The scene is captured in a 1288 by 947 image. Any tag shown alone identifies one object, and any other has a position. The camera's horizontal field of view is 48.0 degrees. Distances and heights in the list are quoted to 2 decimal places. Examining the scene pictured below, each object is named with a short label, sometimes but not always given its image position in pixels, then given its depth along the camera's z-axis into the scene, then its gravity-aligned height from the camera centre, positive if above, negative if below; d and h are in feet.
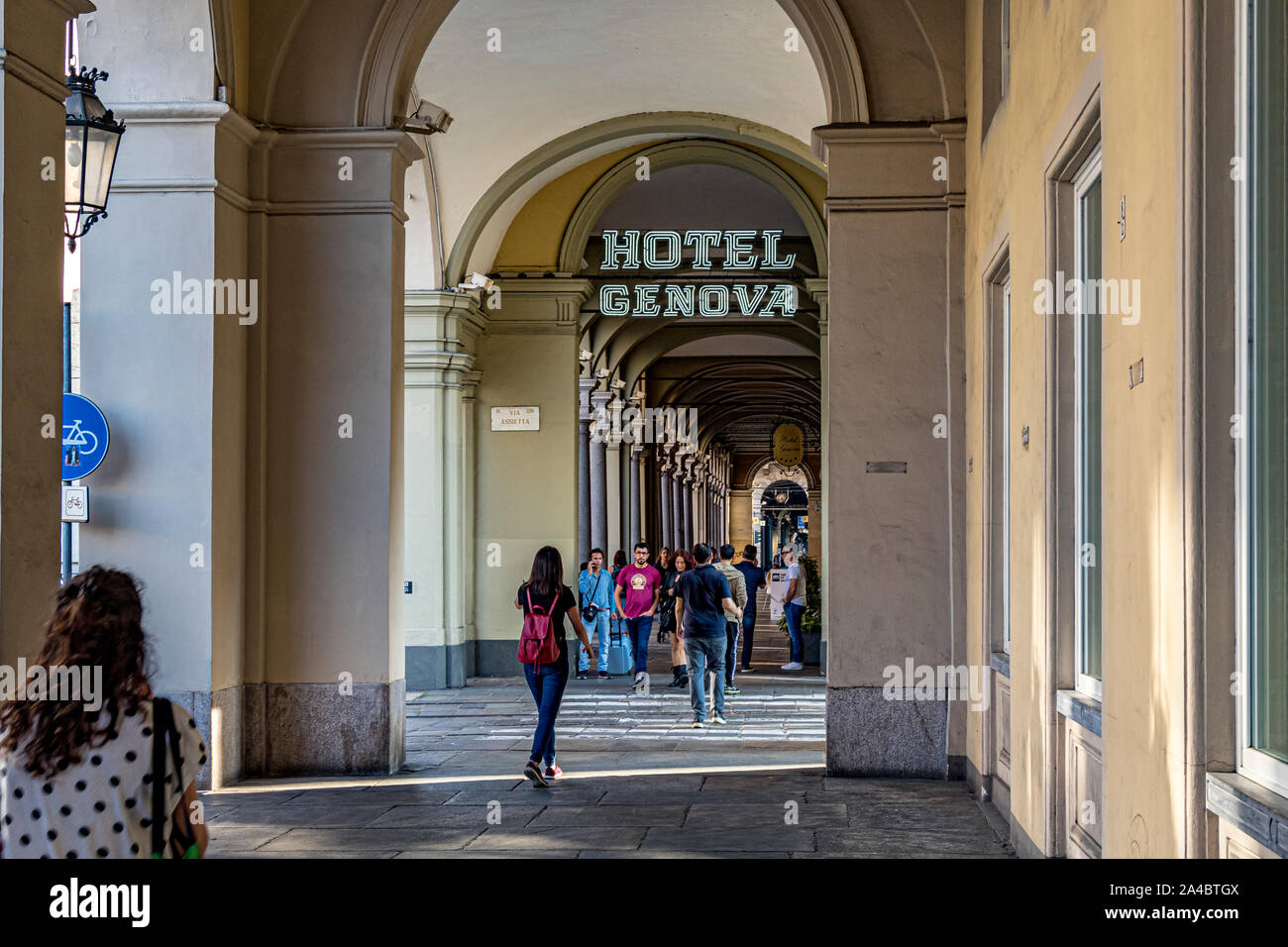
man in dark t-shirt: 38.34 -3.01
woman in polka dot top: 10.28 -1.81
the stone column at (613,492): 93.71 +0.32
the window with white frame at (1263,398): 11.44 +0.79
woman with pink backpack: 29.01 -2.85
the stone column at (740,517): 272.10 -3.84
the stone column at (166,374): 29.25 +2.52
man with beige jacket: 50.79 -3.79
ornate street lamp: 23.70 +5.77
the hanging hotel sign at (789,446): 125.90 +4.45
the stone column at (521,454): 58.13 +1.77
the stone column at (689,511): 164.81 -1.76
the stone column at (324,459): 31.12 +0.86
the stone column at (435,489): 54.03 +0.32
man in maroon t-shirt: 51.47 -3.51
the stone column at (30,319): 18.48 +2.36
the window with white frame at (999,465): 27.58 +0.60
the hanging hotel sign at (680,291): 49.24 +7.38
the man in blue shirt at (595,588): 53.57 -3.42
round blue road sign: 26.12 +1.14
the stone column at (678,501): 149.79 -0.48
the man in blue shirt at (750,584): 54.60 -3.52
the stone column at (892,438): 30.89 +1.26
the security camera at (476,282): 53.72 +8.04
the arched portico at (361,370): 30.96 +2.75
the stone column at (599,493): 87.04 +0.25
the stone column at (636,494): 113.50 +0.23
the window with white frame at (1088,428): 19.48 +0.93
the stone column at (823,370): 31.90 +5.58
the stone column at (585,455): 80.23 +2.57
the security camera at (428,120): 33.81 +9.42
